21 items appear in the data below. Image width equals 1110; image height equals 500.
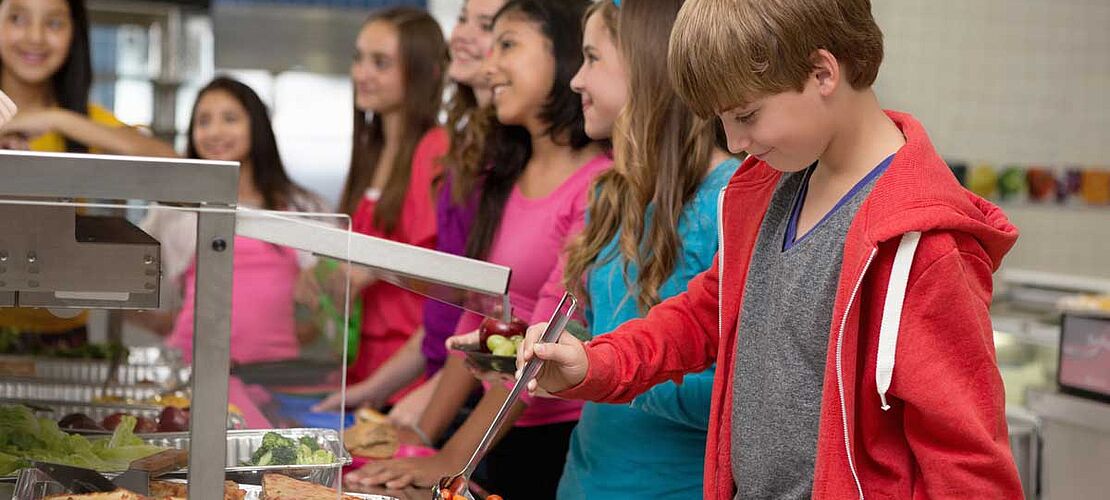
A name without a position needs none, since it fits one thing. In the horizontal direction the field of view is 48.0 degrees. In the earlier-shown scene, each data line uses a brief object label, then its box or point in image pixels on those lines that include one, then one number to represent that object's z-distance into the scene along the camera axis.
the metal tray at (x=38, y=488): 1.40
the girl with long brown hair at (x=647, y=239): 1.92
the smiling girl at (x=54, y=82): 3.02
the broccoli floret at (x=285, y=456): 1.60
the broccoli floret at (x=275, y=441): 1.68
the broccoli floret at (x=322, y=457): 1.59
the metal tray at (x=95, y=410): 1.83
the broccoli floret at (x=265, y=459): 1.59
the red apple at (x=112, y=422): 1.75
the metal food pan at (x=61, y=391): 2.09
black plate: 1.71
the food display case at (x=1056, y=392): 3.27
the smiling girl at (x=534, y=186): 2.48
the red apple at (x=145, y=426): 1.75
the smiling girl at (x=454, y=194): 2.85
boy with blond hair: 1.27
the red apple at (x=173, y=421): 1.79
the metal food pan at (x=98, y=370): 2.48
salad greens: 1.51
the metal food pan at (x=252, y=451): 1.51
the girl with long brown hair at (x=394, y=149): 3.42
